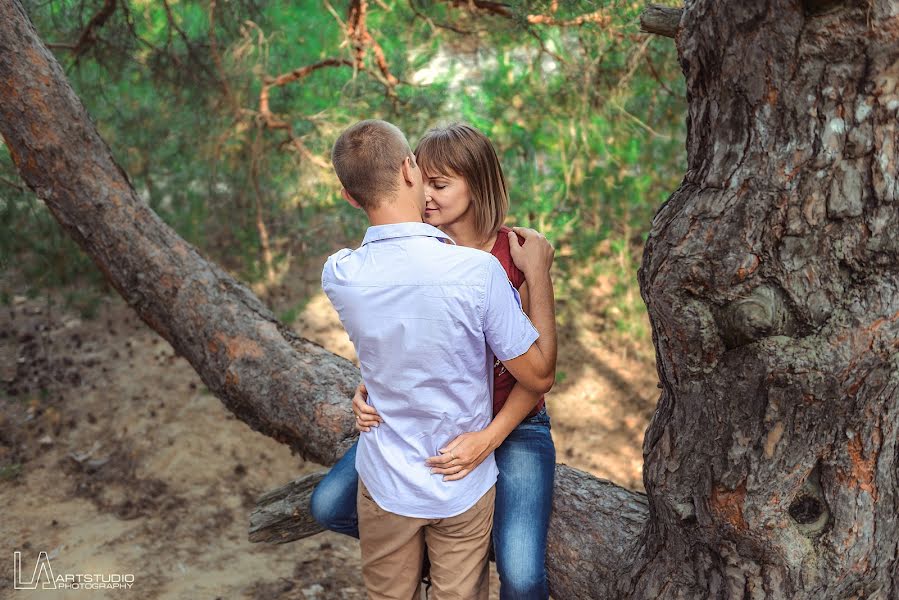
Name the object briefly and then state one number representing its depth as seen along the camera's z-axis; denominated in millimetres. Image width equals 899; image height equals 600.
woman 1850
